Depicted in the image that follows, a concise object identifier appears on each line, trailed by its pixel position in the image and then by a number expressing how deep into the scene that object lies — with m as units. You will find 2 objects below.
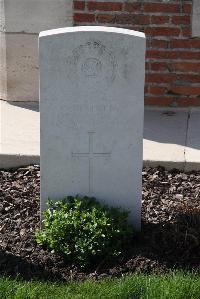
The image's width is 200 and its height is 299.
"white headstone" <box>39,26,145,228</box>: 3.75
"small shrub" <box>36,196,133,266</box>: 3.75
